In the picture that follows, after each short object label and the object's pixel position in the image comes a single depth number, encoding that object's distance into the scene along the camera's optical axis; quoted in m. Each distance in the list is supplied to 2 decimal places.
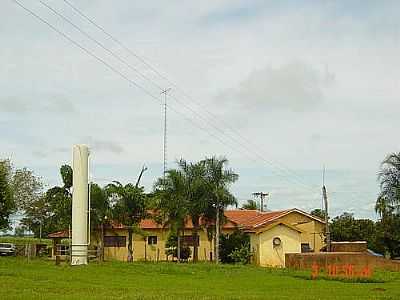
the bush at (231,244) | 62.22
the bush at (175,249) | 64.81
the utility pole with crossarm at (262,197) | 106.94
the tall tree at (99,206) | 62.94
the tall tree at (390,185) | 62.09
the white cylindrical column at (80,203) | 51.44
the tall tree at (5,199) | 56.84
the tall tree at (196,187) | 58.50
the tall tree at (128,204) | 62.34
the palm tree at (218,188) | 58.25
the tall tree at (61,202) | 62.81
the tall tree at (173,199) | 58.94
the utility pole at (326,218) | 59.22
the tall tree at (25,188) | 86.00
